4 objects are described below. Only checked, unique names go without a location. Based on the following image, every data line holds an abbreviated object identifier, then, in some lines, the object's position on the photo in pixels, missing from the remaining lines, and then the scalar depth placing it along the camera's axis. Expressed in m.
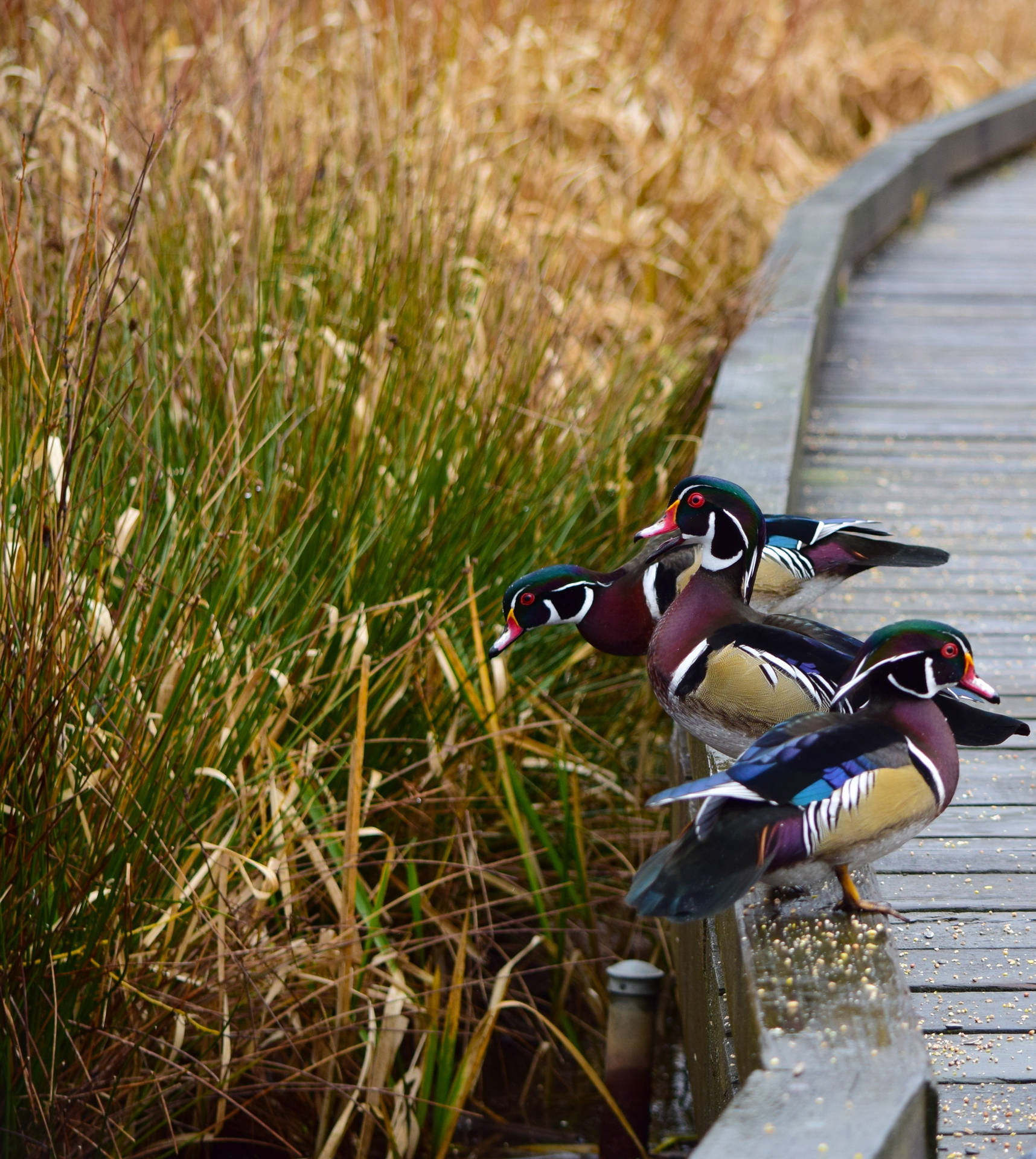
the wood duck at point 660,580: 6.02
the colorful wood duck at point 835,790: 5.55
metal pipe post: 6.26
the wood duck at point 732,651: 5.79
